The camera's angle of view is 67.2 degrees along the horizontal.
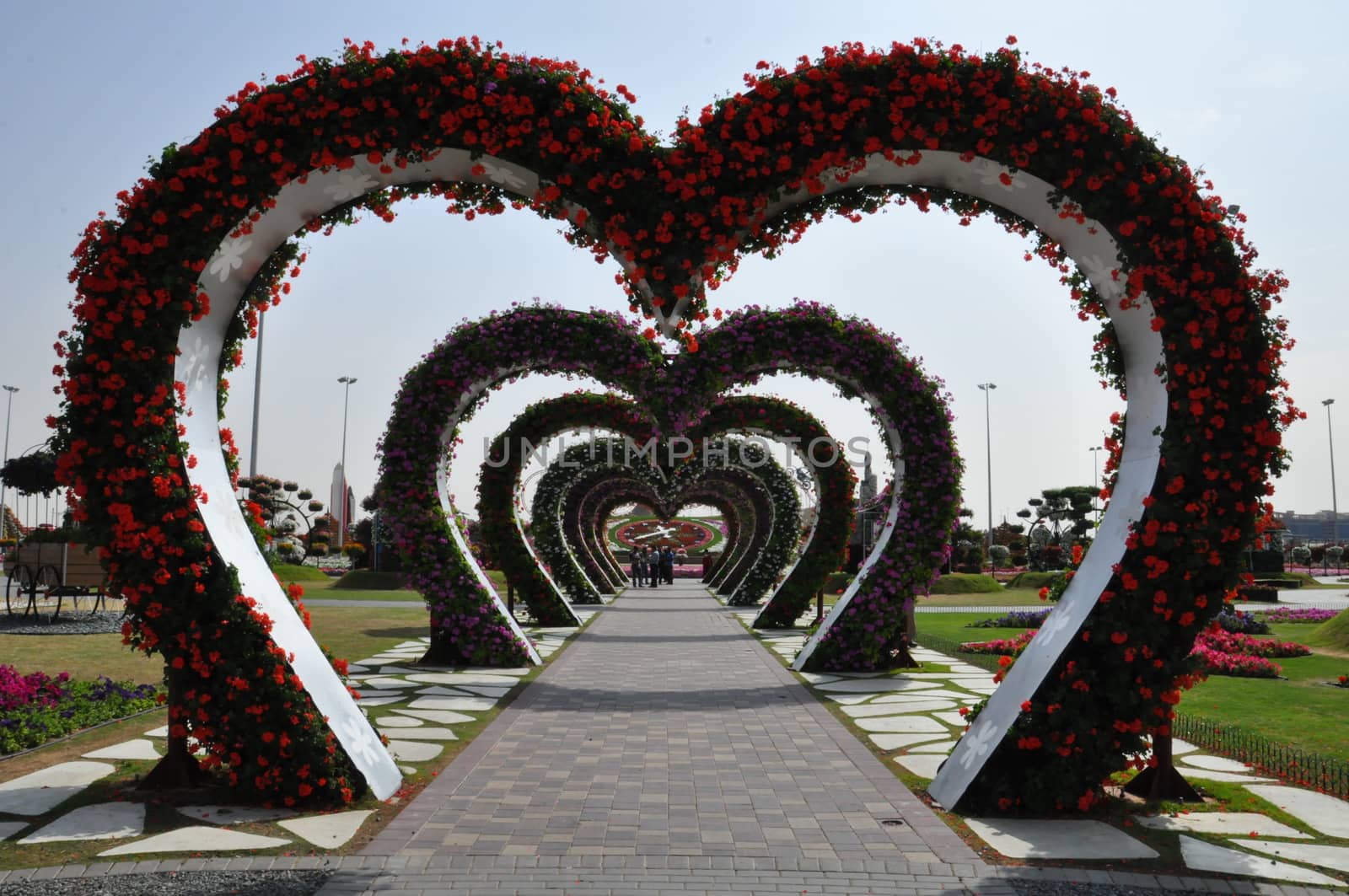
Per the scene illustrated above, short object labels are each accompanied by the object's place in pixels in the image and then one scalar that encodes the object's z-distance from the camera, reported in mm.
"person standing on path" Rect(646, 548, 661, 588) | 35875
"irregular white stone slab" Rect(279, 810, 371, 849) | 4785
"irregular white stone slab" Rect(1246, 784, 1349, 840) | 5109
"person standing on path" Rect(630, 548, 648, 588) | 35625
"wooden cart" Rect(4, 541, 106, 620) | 15477
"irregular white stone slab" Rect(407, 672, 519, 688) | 10250
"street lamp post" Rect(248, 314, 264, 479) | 31953
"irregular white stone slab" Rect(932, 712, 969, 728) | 7978
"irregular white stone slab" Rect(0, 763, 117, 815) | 5266
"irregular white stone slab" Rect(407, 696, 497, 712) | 8654
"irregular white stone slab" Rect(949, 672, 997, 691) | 10094
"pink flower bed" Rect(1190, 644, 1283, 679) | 10836
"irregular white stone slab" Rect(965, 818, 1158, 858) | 4656
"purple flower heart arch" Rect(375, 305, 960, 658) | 10867
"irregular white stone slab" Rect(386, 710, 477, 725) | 8048
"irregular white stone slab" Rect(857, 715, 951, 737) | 7797
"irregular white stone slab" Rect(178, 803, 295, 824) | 5078
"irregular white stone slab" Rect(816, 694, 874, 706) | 9203
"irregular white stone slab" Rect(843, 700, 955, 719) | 8547
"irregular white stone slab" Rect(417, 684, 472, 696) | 9367
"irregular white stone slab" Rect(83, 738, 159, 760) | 6434
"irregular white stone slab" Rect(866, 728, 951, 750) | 7188
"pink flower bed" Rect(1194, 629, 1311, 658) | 12453
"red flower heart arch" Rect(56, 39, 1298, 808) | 5125
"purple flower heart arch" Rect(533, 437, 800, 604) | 21859
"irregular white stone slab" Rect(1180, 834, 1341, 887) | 4336
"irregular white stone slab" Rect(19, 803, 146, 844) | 4758
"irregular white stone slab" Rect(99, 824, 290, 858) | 4582
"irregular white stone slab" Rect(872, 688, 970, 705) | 9234
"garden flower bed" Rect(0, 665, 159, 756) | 6840
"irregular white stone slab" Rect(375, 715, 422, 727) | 7832
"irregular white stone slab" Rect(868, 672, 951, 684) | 10555
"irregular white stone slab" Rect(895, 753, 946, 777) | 6329
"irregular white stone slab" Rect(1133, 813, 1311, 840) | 5020
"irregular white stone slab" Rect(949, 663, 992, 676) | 11141
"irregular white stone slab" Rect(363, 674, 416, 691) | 9867
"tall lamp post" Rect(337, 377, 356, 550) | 52906
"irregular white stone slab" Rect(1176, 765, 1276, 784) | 6074
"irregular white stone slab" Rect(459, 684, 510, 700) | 9500
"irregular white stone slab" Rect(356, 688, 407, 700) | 9164
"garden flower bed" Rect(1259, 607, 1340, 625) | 18125
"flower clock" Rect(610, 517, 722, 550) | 65812
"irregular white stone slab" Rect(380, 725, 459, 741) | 7348
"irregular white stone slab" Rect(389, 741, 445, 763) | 6668
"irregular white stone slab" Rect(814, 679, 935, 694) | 9891
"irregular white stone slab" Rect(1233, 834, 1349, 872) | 4523
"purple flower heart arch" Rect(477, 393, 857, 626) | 15711
